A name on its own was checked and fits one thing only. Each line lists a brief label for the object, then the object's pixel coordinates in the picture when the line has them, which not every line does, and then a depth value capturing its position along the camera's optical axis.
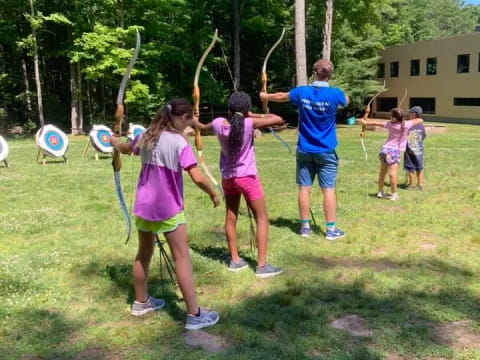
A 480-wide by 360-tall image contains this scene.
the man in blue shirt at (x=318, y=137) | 4.93
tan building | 32.22
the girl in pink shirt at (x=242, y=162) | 3.98
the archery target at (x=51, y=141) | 12.28
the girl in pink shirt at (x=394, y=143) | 7.25
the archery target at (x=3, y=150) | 11.50
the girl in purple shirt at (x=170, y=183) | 3.10
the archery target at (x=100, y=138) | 13.15
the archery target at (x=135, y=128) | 14.69
